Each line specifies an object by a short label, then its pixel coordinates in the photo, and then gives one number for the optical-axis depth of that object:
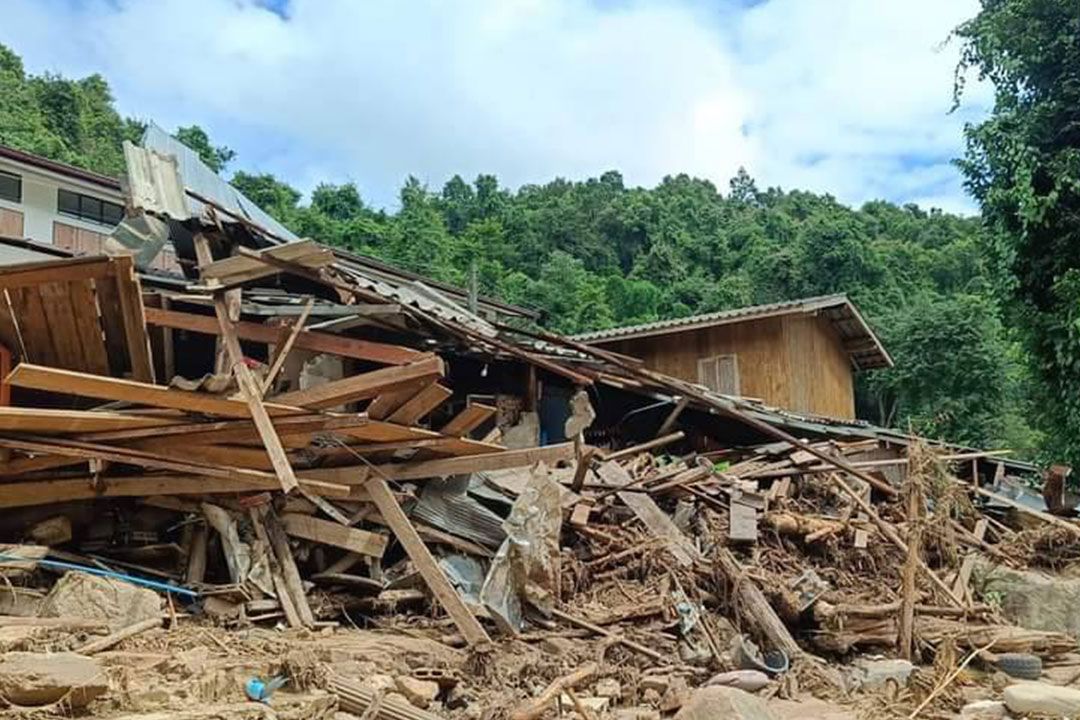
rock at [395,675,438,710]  5.04
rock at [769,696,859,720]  6.10
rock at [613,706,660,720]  5.70
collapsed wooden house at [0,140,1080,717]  6.17
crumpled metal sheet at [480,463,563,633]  6.79
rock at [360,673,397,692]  4.97
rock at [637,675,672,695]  6.33
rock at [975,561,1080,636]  9.47
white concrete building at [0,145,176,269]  21.39
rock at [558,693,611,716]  5.68
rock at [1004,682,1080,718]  5.83
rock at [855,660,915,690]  6.98
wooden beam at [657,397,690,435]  10.71
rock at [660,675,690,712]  5.96
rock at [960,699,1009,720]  6.00
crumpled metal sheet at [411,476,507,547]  7.55
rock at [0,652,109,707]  3.59
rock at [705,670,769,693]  6.57
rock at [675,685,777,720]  5.02
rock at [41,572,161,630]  5.32
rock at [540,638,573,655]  6.56
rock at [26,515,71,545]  6.45
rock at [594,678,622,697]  6.11
